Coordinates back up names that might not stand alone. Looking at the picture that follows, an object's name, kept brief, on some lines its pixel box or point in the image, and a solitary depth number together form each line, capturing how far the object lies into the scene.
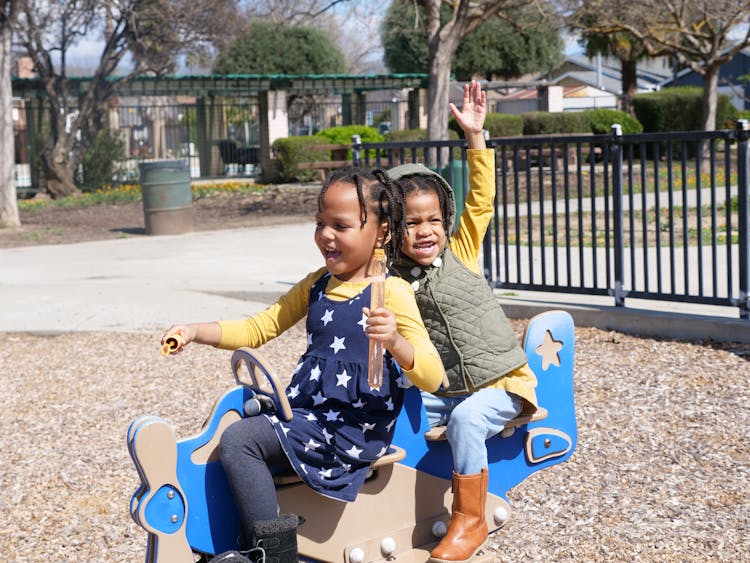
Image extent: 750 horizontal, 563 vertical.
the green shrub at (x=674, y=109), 34.59
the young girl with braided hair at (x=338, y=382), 2.72
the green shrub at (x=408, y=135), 28.34
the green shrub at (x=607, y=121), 32.12
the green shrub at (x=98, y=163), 25.64
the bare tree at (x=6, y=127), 16.64
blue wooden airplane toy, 2.69
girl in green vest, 3.05
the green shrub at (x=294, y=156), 27.12
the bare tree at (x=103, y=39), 23.20
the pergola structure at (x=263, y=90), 26.84
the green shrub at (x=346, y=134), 28.67
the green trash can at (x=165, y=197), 14.77
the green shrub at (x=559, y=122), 31.92
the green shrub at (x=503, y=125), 30.16
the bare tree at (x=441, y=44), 18.09
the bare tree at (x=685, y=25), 26.56
